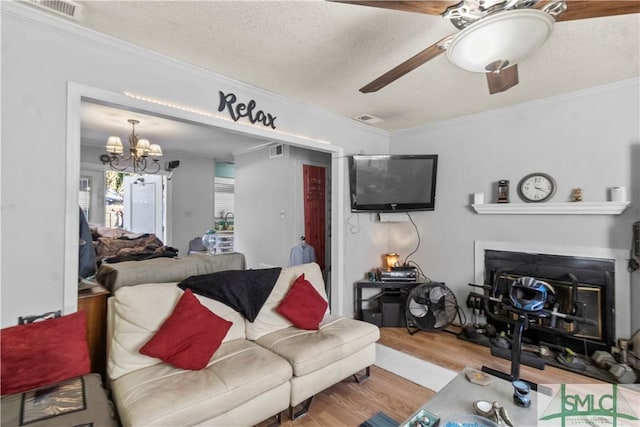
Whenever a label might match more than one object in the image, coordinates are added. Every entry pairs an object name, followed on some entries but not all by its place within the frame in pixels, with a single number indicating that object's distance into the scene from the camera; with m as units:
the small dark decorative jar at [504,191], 3.30
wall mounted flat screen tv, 3.72
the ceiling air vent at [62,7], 1.65
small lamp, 4.02
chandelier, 3.95
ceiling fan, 1.15
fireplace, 2.67
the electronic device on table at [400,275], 3.73
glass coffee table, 1.40
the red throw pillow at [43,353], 1.46
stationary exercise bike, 2.34
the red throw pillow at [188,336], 1.79
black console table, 3.66
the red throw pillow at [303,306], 2.42
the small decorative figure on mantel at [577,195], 2.85
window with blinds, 6.73
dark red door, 4.57
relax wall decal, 2.54
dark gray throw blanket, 2.20
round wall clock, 3.04
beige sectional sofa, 1.51
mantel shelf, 2.64
